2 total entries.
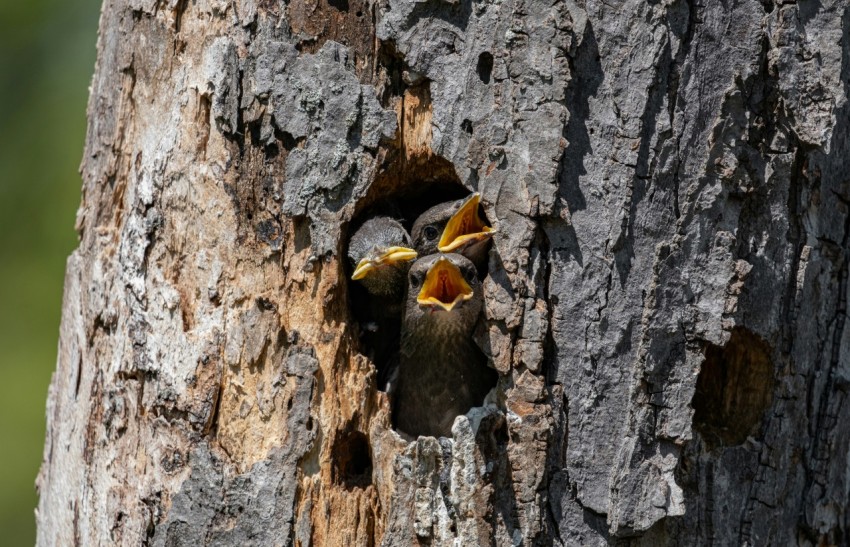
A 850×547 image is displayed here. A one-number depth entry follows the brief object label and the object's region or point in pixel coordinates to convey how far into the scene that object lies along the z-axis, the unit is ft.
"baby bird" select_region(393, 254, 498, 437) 23.31
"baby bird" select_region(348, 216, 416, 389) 23.34
